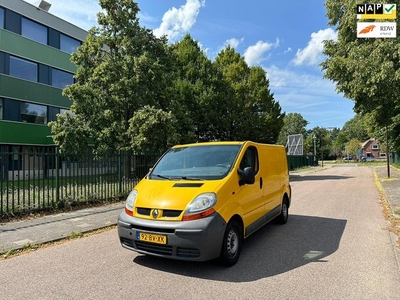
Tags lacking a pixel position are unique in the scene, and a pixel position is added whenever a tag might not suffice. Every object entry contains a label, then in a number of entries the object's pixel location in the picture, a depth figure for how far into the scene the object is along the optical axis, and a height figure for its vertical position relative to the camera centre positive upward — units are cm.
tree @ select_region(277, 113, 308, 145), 11444 +1122
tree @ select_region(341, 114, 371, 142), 11094 +796
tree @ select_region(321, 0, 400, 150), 971 +295
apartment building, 2255 +702
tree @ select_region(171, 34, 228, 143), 2225 +463
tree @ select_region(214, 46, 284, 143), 2389 +410
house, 9938 +102
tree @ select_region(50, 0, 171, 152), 1633 +411
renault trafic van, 423 -71
